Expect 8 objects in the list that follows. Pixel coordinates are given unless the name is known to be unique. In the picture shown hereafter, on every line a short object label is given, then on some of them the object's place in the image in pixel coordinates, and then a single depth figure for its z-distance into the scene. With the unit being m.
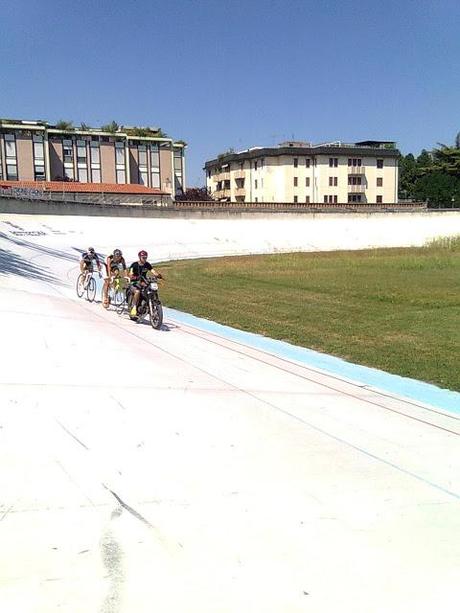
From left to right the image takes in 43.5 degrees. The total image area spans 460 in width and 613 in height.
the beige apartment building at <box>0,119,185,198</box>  83.12
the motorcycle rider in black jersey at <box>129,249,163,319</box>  13.30
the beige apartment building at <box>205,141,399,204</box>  87.12
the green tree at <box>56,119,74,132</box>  87.81
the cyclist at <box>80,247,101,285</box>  17.59
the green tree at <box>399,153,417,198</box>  103.54
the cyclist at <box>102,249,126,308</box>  15.80
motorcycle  12.82
